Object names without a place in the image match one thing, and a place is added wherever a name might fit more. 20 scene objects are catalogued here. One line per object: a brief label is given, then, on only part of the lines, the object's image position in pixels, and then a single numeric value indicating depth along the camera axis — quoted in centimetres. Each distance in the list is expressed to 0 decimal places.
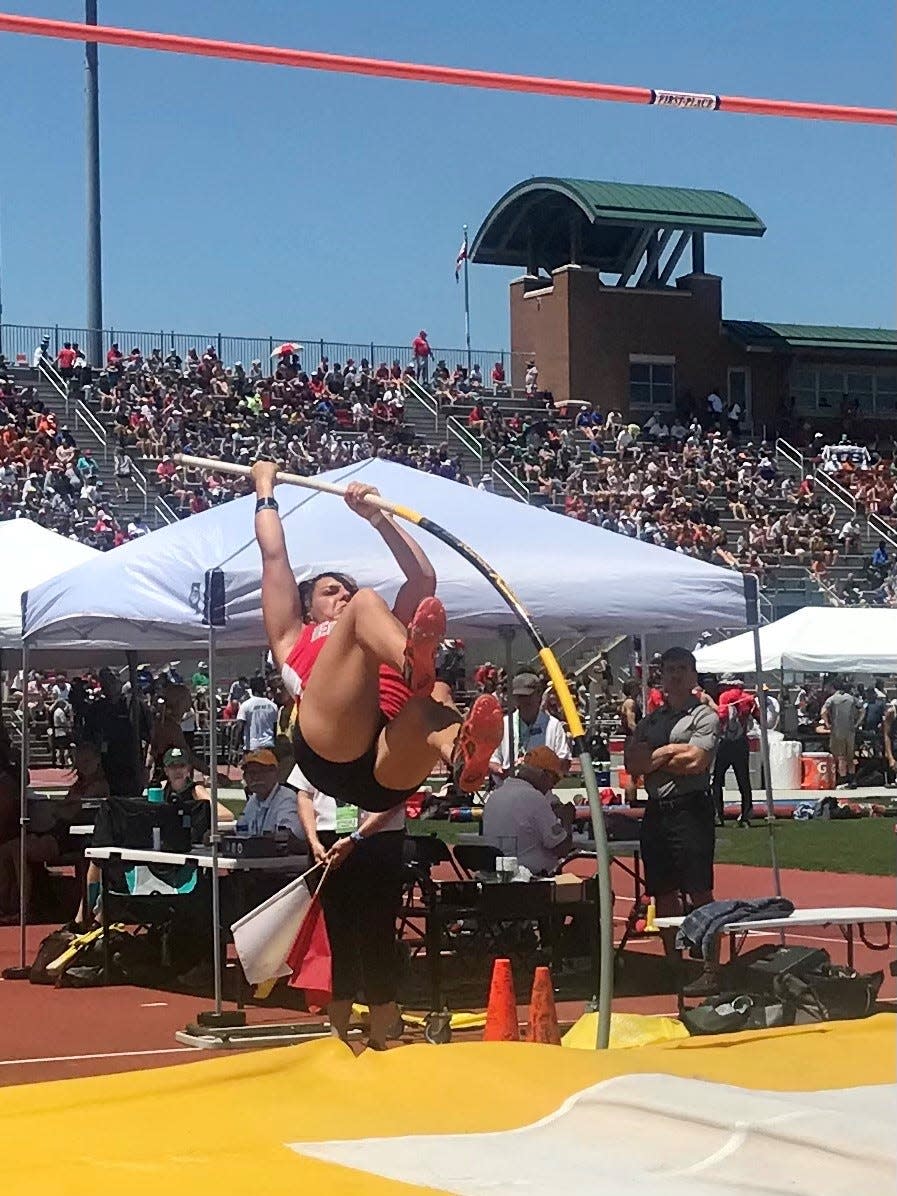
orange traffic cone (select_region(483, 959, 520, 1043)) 723
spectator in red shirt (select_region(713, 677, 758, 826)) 2142
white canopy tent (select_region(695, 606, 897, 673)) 2372
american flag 5392
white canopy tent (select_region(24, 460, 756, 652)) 938
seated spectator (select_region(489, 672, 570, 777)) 1233
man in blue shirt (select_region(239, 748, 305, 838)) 1003
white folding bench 844
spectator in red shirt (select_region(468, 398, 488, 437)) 4200
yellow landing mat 469
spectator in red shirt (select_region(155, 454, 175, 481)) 3431
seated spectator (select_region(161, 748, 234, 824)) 1159
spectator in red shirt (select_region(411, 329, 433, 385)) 4516
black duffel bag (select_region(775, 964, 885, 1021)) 789
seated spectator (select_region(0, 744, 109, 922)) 1264
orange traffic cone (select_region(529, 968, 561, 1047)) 711
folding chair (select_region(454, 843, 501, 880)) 1007
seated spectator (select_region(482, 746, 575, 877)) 1007
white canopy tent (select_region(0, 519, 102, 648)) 1334
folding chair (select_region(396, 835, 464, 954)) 967
